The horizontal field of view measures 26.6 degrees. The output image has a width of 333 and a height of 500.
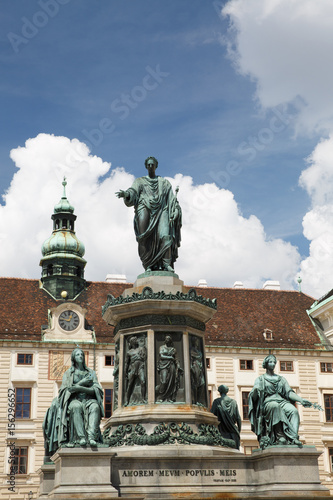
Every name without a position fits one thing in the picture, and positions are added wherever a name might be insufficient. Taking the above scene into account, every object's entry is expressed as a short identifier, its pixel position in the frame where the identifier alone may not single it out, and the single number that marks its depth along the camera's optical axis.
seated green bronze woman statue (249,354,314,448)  13.22
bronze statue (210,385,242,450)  15.01
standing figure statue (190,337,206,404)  14.23
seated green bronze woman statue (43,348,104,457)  12.29
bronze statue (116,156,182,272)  15.38
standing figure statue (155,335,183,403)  13.80
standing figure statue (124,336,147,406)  13.95
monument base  11.88
